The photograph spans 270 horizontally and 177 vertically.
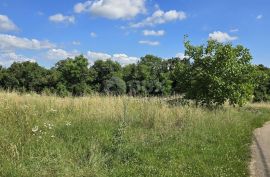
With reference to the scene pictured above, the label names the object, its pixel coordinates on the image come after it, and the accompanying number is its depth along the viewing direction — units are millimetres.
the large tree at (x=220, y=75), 14414
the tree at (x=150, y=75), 37806
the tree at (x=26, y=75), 42089
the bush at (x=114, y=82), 33969
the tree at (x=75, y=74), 42676
